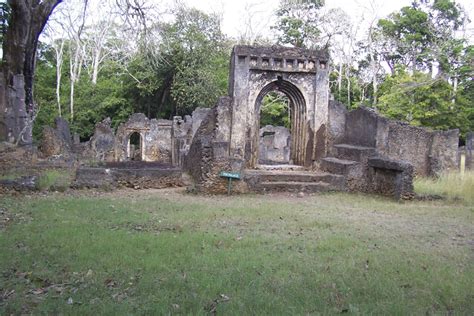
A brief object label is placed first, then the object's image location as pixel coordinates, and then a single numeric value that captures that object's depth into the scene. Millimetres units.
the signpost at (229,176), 11906
